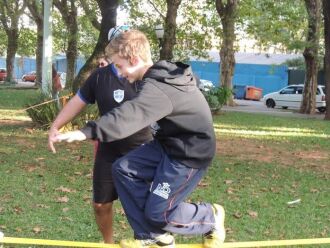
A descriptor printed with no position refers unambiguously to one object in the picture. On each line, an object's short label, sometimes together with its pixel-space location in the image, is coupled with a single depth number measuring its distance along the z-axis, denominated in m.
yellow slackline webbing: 3.80
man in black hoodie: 3.32
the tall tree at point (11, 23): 38.35
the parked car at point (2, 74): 62.49
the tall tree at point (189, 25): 27.89
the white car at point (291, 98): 33.59
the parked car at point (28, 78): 65.19
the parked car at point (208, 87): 22.64
